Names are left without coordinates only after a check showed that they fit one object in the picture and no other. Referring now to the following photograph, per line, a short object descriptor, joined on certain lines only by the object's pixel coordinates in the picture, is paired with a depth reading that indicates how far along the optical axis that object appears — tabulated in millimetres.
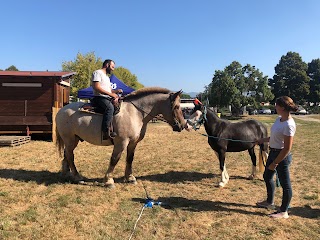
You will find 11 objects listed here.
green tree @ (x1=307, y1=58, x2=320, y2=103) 67625
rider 6043
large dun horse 6246
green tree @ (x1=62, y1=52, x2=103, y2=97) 43594
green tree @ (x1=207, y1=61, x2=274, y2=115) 44469
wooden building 13445
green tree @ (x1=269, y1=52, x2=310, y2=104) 65250
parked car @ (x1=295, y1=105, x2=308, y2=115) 57062
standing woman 4496
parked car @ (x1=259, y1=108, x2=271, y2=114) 63031
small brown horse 6730
